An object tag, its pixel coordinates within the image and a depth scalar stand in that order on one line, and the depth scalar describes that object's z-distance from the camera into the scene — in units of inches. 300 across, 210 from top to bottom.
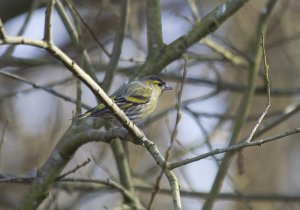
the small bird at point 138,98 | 480.4
